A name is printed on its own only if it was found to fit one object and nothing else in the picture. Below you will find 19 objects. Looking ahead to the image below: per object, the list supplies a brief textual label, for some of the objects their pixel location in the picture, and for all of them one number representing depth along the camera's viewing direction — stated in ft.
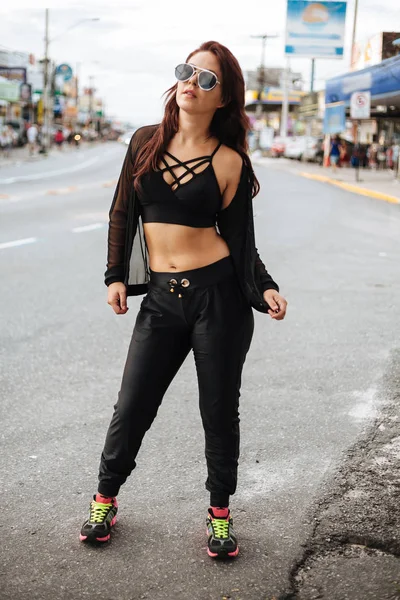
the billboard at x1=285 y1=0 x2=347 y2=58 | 160.35
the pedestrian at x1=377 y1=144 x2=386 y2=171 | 148.66
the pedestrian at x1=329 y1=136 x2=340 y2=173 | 150.00
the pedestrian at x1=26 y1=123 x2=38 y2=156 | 175.30
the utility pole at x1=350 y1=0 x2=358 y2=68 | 159.33
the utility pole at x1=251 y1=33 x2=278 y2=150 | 292.81
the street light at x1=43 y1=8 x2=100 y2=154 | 187.96
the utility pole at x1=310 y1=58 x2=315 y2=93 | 216.21
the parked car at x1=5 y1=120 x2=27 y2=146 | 218.96
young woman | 10.55
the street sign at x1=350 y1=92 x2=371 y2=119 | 94.22
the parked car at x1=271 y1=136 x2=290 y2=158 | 215.31
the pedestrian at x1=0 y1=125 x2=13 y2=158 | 155.43
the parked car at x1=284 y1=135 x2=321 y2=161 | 187.21
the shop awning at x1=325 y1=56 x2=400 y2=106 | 87.84
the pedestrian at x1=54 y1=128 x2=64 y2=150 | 245.45
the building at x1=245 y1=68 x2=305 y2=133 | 324.19
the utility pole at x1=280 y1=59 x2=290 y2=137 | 212.29
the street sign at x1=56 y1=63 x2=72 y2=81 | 226.38
